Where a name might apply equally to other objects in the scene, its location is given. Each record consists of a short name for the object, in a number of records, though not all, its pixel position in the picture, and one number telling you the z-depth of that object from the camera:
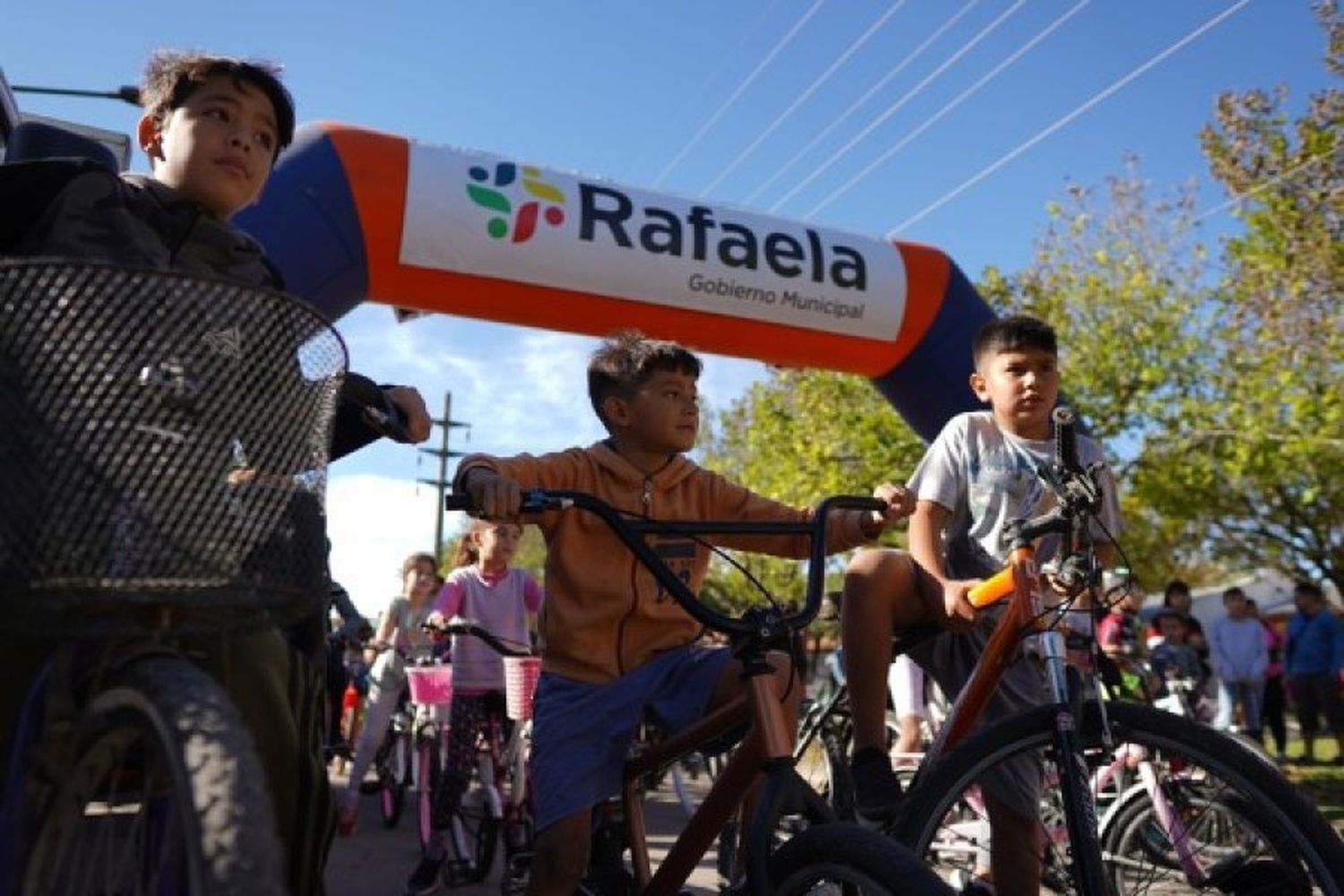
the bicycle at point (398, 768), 8.62
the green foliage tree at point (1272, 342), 13.19
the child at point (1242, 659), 13.56
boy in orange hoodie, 2.97
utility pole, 48.56
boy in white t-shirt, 3.29
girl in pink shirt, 6.09
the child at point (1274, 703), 14.55
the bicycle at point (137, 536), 1.68
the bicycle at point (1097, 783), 2.50
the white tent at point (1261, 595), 45.28
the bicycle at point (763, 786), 2.14
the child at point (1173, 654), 8.73
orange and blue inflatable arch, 7.06
